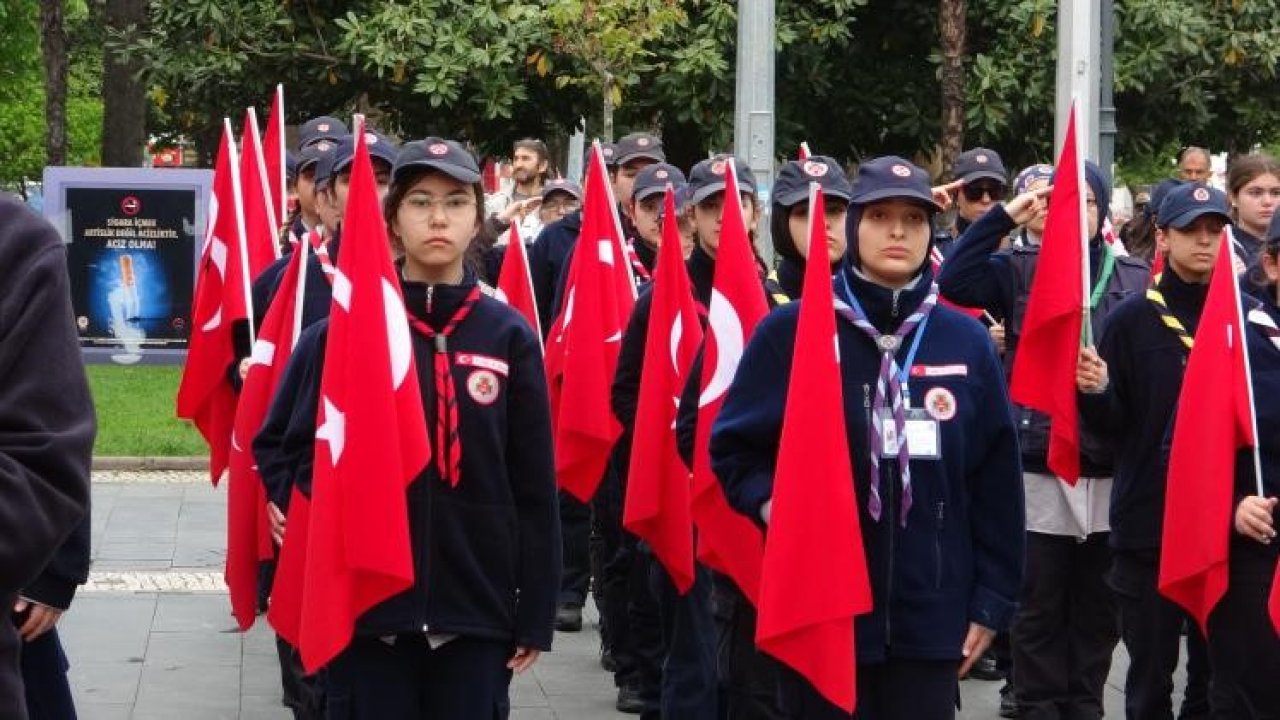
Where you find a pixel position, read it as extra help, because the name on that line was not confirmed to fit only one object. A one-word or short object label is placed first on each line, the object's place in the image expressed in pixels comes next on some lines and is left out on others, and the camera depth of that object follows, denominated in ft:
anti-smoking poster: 80.69
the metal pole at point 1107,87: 51.49
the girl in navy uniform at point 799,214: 23.61
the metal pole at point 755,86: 49.67
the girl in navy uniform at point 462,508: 18.62
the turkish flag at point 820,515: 18.24
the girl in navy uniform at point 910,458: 18.54
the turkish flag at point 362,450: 18.31
